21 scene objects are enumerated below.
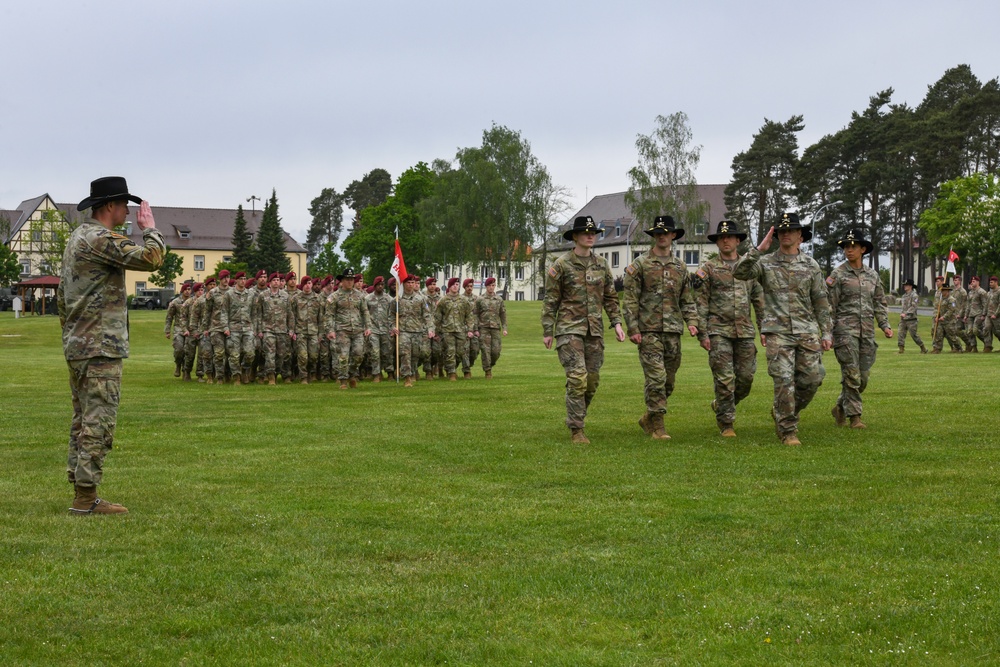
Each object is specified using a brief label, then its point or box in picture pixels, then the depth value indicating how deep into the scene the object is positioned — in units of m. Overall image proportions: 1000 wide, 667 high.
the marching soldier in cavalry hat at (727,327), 13.67
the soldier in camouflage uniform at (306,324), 25.41
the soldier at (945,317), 36.94
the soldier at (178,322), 26.81
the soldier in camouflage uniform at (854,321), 14.30
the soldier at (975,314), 36.09
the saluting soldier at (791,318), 12.87
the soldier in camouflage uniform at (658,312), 13.60
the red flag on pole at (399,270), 24.95
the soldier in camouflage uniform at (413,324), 24.84
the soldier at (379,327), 25.50
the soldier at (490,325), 26.48
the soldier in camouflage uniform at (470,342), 26.58
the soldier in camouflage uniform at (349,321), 23.91
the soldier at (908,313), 38.41
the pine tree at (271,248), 112.06
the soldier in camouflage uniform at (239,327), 25.19
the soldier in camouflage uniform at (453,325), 26.28
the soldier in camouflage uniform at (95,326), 8.82
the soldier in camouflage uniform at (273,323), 25.30
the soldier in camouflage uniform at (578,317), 13.28
